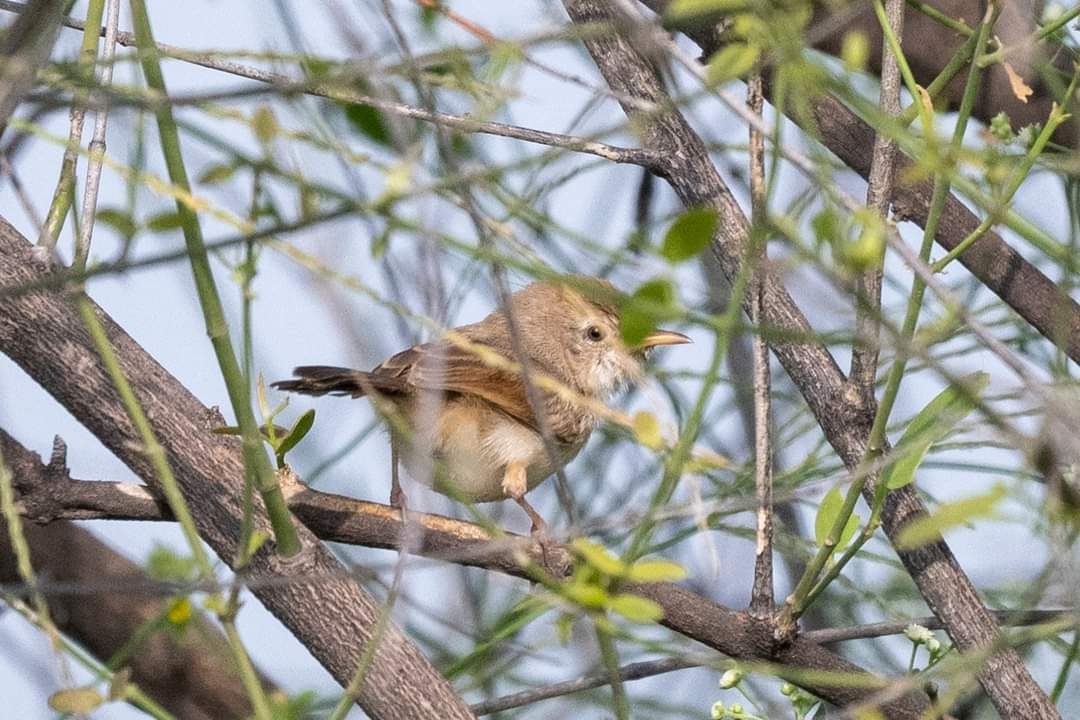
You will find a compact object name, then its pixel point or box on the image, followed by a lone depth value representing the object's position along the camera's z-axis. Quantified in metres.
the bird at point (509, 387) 8.21
